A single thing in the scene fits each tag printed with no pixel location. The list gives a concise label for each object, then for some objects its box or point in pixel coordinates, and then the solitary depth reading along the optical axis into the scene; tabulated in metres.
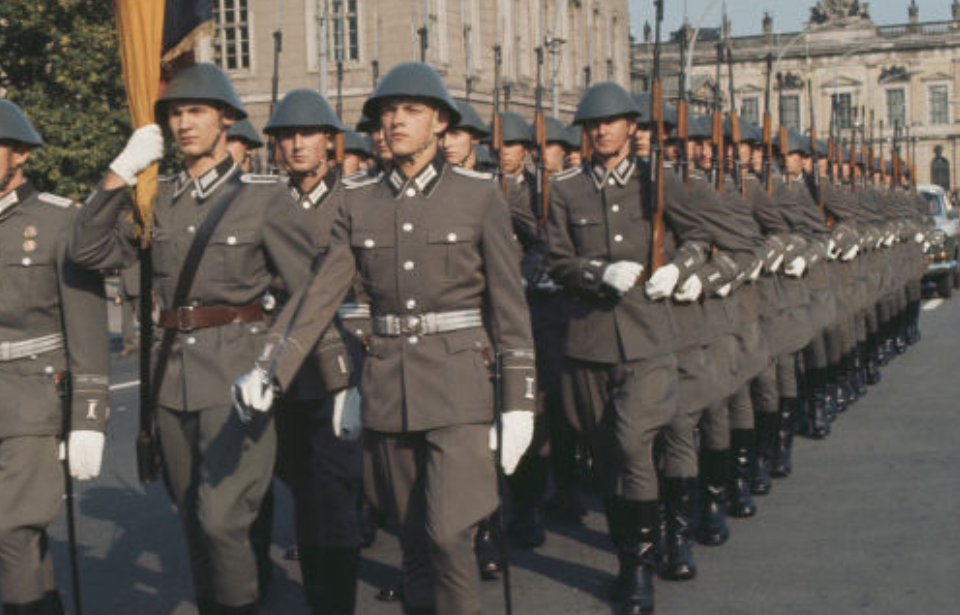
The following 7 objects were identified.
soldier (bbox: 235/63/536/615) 5.02
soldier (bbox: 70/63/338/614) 5.10
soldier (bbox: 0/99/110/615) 5.24
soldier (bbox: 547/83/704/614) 6.58
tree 22.16
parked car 26.94
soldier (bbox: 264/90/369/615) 6.11
